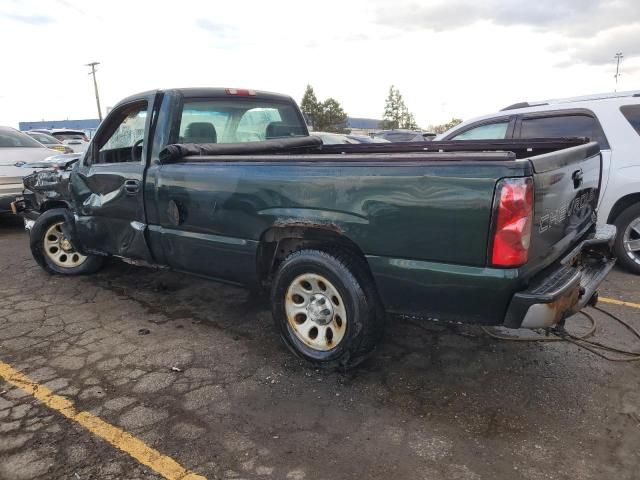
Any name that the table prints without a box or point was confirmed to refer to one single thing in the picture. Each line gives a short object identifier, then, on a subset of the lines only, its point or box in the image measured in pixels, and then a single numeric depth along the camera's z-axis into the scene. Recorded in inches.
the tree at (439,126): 2670.3
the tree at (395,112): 3070.9
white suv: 198.4
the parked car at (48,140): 602.4
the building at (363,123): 3548.2
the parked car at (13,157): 303.1
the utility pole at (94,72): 2027.6
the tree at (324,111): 2645.2
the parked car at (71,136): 761.3
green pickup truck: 99.7
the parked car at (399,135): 839.1
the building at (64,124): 2999.5
